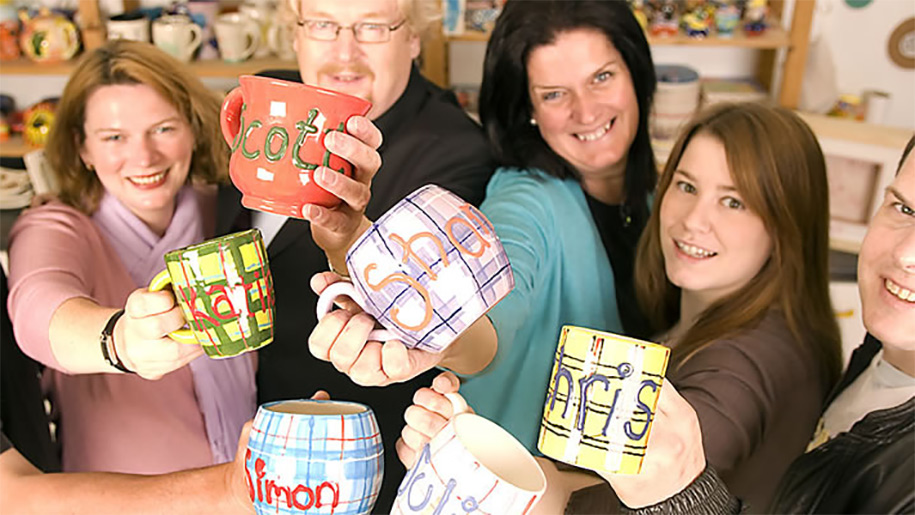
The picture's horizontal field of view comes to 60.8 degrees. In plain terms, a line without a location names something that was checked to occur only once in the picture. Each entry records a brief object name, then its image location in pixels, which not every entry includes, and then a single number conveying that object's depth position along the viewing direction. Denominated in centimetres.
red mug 74
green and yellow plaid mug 75
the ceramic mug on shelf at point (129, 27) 225
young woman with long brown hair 97
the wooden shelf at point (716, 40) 229
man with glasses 112
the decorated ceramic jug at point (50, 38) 235
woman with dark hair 113
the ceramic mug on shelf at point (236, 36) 230
